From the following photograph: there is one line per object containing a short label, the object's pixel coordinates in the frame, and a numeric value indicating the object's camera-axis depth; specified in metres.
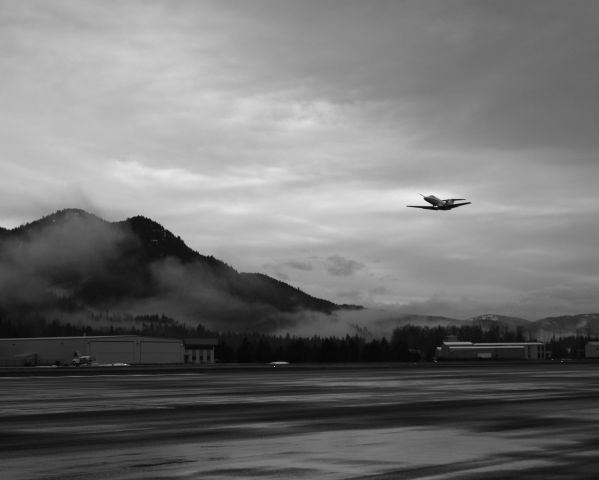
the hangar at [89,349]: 196.62
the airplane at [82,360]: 181.75
